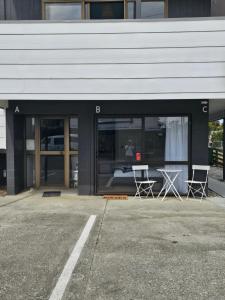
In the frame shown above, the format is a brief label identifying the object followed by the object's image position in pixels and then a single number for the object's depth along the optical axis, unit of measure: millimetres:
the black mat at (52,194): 6501
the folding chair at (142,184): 6394
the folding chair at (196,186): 6311
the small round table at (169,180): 6304
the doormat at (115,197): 6263
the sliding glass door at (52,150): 7151
